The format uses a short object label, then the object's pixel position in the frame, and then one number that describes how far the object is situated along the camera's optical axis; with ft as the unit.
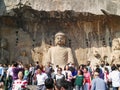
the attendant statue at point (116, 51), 54.54
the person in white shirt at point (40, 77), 36.29
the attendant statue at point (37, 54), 59.11
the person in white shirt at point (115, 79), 36.73
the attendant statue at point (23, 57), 57.38
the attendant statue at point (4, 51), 56.31
